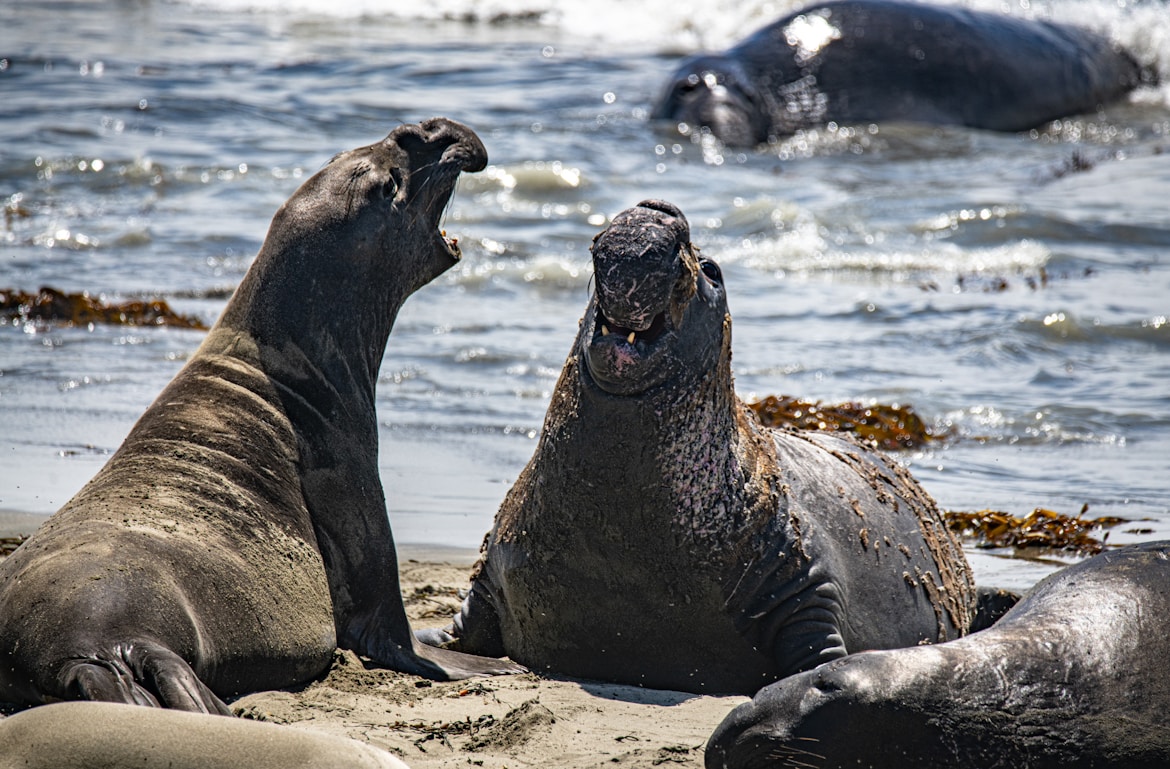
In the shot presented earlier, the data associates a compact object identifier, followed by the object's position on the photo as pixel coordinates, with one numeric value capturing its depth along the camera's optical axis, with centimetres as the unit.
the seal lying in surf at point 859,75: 3412
